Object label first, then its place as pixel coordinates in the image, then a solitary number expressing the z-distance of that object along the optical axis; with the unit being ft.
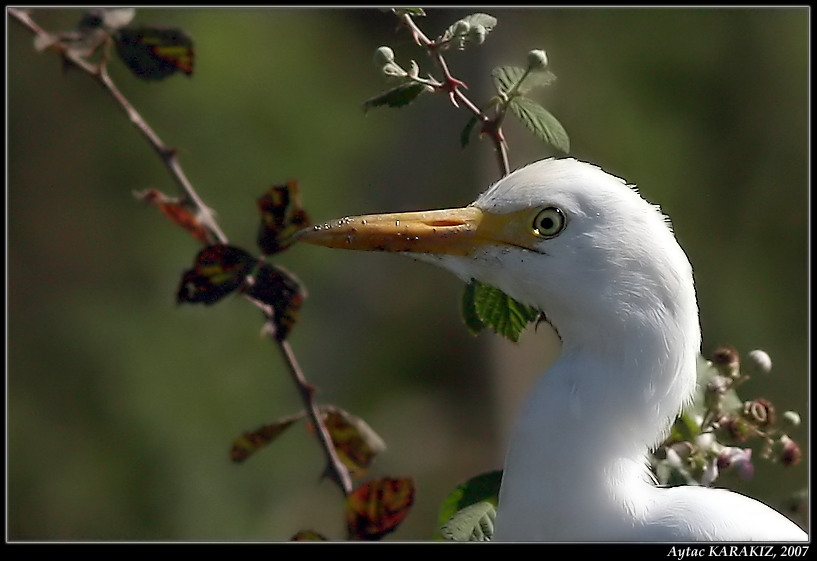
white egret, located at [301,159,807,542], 11.97
